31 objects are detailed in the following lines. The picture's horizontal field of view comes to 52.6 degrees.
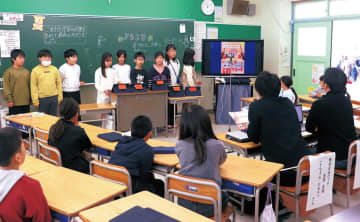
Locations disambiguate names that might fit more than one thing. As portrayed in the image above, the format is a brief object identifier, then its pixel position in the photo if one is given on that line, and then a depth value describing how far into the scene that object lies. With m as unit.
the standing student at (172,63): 6.77
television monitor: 7.08
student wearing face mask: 5.50
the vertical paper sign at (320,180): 2.76
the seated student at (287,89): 4.57
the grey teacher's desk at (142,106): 5.74
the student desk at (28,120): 4.14
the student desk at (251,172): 2.41
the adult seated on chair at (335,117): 3.32
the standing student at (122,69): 6.30
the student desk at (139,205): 1.74
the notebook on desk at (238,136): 3.36
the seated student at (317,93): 5.68
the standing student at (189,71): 6.90
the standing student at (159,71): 6.38
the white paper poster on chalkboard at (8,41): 5.54
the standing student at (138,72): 6.30
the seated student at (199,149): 2.39
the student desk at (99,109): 5.24
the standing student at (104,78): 6.02
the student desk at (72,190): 1.91
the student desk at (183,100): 6.18
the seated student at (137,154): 2.65
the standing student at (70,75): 5.90
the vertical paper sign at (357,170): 3.19
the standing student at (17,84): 5.38
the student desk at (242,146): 3.25
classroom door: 7.42
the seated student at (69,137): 3.05
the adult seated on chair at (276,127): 2.98
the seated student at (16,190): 1.73
